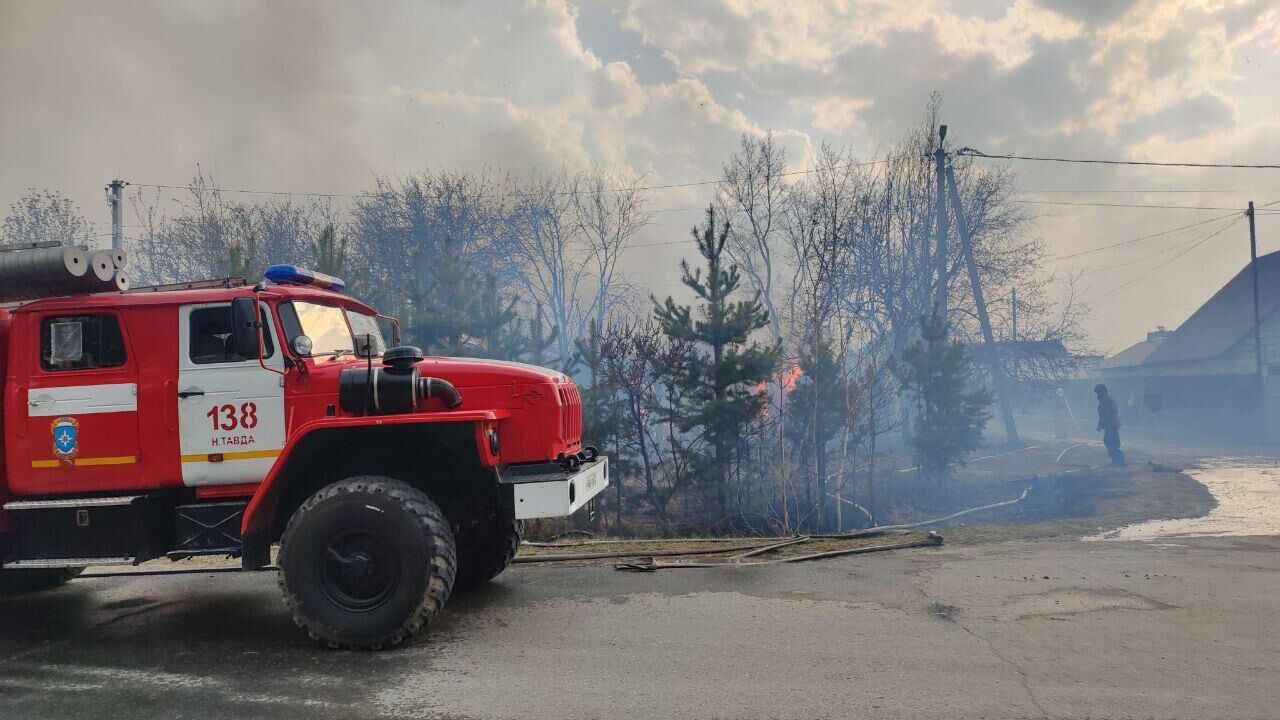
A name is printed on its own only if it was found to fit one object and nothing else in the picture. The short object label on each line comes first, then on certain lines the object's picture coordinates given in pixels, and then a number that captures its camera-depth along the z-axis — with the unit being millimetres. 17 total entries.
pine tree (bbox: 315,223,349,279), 18297
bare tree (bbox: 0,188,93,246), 31453
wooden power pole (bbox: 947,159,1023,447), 25453
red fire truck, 4867
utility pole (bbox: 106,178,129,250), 25109
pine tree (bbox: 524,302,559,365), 19703
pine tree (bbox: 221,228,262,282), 18266
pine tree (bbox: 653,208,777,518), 17281
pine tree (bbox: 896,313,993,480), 19750
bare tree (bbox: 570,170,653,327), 45875
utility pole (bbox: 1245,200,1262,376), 31141
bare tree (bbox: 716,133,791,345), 31578
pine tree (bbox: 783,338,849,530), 17562
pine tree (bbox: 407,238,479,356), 18688
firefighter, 18750
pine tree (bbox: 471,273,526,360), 19141
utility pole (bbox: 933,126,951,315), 25672
